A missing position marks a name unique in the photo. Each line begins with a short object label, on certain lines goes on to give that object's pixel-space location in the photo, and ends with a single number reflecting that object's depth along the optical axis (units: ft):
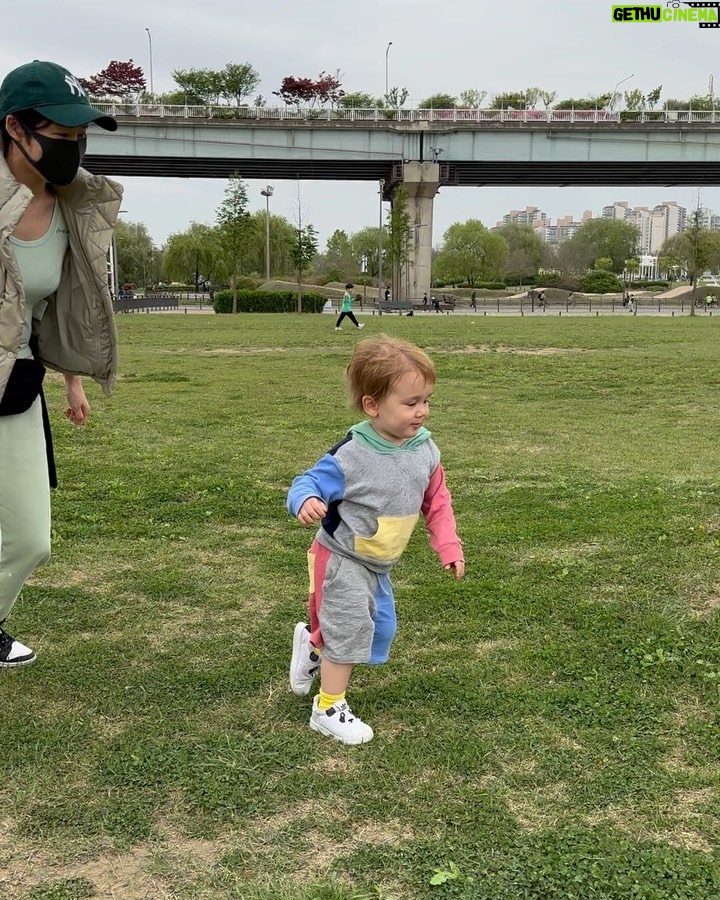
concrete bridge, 163.32
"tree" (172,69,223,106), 176.45
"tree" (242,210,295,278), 235.40
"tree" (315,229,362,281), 290.33
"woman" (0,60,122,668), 9.13
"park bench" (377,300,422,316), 146.61
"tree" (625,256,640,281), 303.48
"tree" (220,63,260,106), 176.96
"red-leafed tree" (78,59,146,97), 178.29
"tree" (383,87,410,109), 175.52
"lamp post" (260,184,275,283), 198.10
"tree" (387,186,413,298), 162.71
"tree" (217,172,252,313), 139.44
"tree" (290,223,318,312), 148.25
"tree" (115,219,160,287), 265.69
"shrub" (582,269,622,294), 240.94
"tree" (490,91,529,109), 177.99
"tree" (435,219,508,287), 283.38
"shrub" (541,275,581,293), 253.24
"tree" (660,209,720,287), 161.38
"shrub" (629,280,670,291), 271.69
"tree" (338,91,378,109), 176.45
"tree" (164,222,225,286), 220.84
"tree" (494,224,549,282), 315.37
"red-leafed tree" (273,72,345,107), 174.60
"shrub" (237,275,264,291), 195.83
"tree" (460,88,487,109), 177.17
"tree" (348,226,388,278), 289.74
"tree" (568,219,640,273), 316.19
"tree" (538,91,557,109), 176.96
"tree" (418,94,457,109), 176.76
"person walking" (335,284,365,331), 85.97
